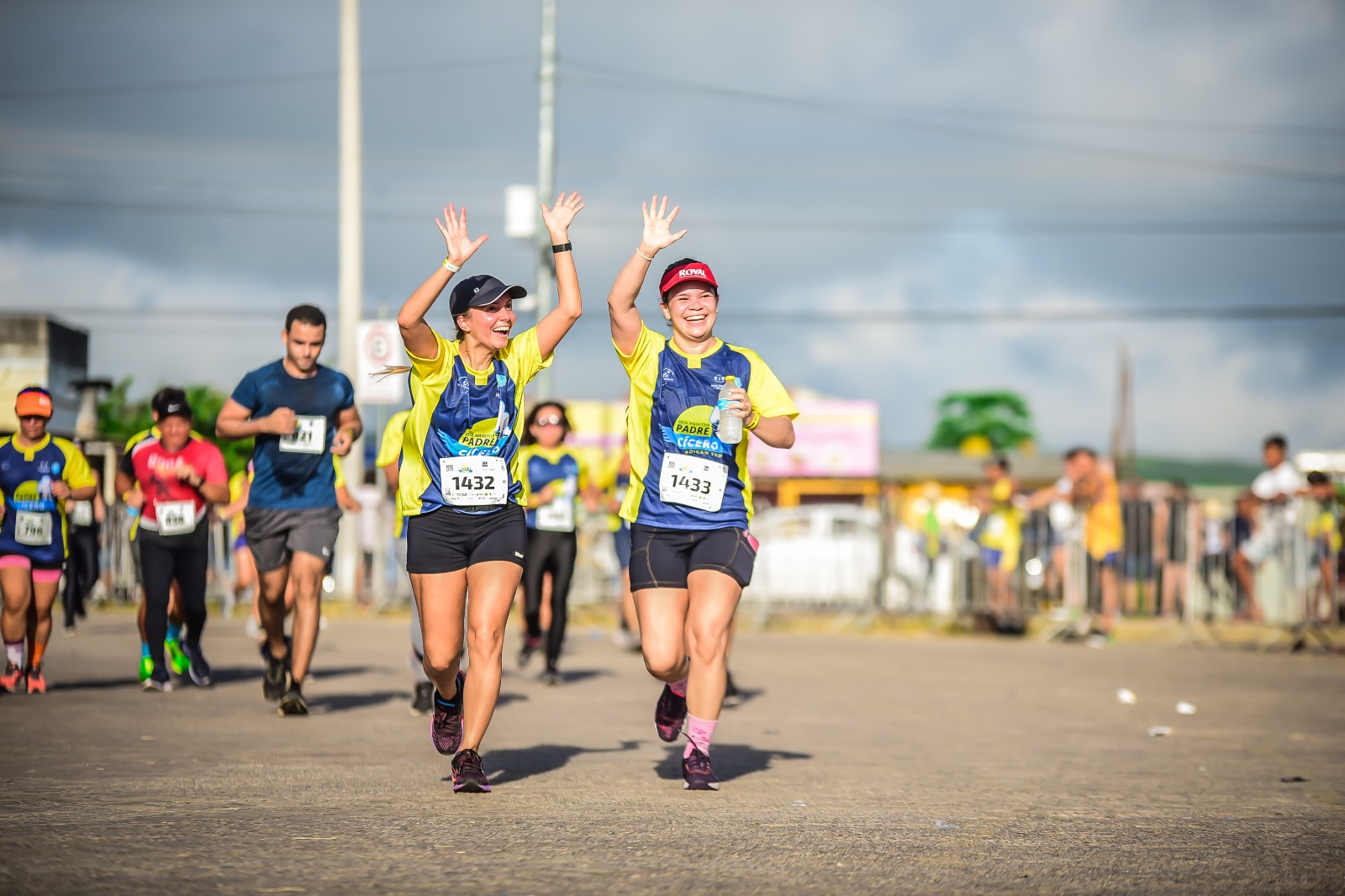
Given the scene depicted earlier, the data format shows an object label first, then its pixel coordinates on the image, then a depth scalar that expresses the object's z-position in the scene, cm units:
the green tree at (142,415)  3462
